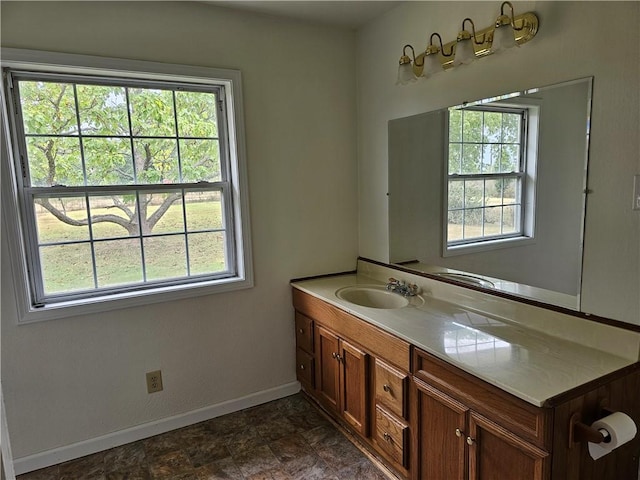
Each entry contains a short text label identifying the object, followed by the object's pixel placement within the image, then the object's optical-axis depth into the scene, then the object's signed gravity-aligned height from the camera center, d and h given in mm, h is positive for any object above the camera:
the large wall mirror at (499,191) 1589 -52
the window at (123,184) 2068 +42
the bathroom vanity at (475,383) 1276 -739
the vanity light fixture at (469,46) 1646 +613
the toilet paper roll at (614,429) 1204 -745
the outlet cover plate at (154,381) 2373 -1098
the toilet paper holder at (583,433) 1214 -762
